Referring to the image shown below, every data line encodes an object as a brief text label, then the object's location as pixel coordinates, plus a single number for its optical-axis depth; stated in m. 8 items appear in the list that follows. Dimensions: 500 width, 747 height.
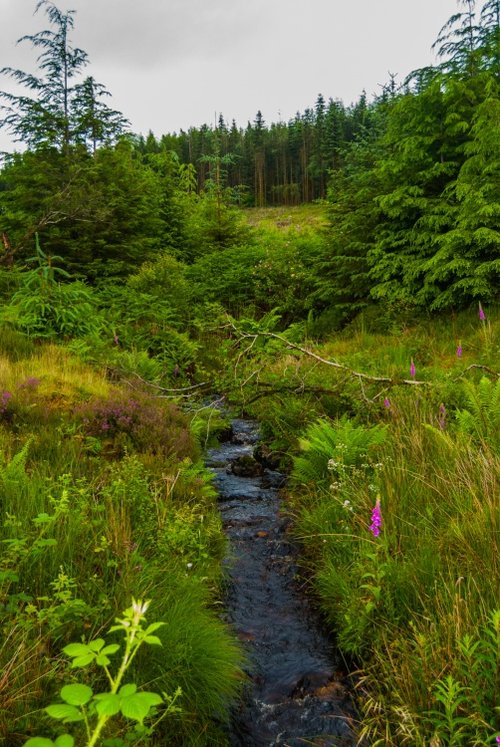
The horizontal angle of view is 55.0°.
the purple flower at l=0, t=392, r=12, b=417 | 4.97
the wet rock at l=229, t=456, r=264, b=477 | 6.46
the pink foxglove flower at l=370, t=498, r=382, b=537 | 2.92
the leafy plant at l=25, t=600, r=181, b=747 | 1.05
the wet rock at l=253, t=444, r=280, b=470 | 6.71
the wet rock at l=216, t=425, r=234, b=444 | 7.79
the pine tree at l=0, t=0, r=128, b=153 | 15.46
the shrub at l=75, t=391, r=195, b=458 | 5.03
